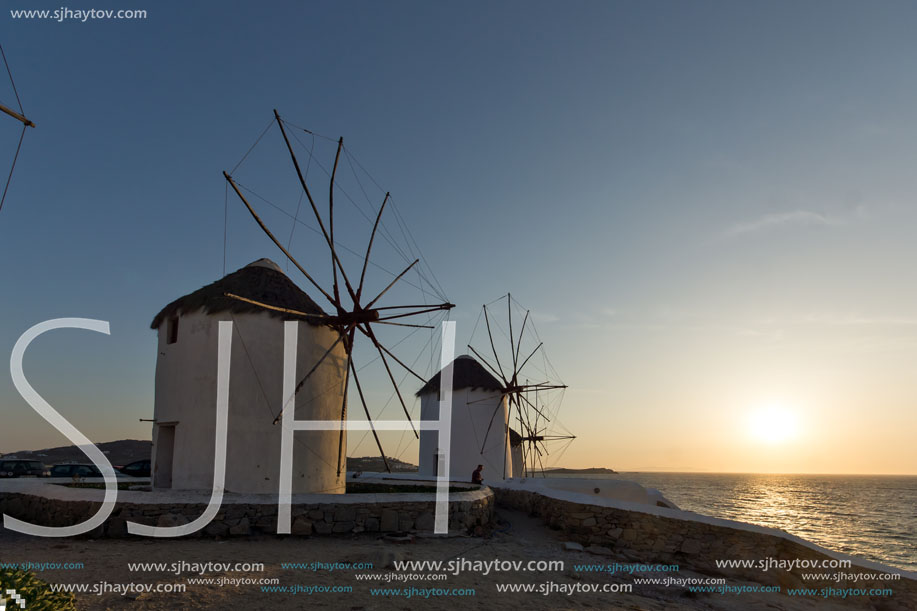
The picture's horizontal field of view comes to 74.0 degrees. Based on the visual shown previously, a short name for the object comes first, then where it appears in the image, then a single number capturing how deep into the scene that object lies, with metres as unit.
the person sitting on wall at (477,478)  18.81
